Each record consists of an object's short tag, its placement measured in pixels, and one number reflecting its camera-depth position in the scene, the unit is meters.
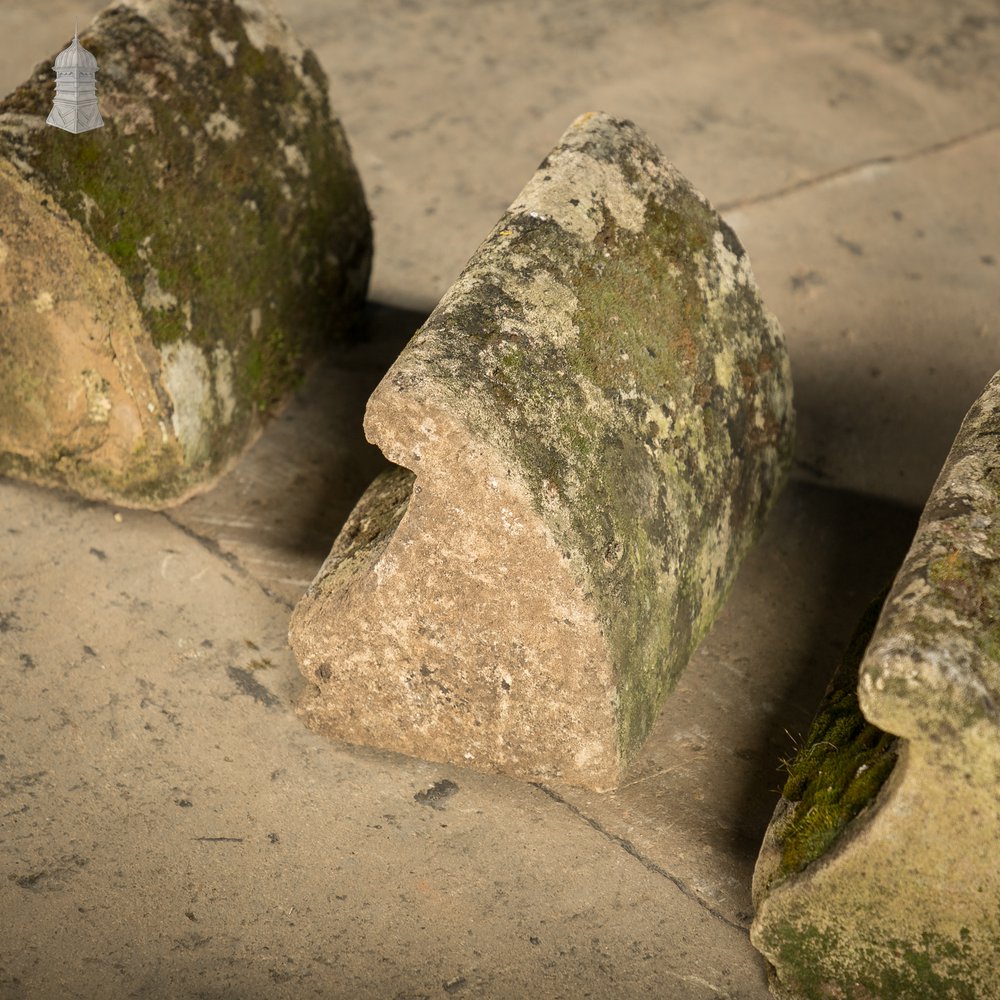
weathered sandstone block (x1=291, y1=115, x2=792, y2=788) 2.42
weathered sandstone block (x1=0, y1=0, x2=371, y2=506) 3.09
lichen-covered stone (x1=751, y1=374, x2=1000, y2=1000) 2.00
